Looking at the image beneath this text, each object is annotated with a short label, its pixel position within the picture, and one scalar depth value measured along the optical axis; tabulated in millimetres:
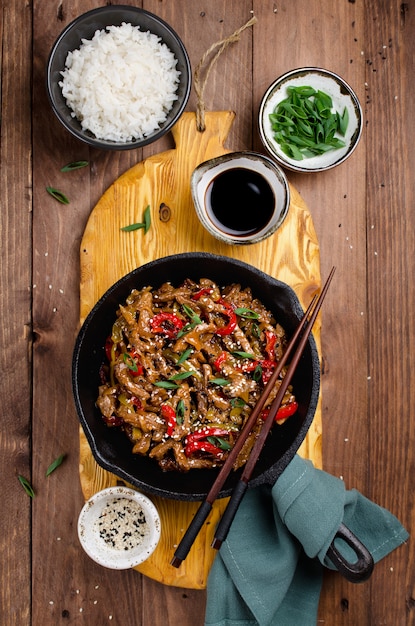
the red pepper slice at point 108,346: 654
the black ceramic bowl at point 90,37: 674
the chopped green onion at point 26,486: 707
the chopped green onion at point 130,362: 622
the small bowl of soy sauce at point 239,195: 666
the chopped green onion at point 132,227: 689
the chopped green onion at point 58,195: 710
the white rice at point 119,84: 673
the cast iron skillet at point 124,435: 621
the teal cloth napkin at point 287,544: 647
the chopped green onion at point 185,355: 625
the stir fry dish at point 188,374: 627
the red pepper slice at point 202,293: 644
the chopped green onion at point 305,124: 698
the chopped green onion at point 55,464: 703
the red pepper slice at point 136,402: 630
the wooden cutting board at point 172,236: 692
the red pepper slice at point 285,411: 644
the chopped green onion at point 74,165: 706
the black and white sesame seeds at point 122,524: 655
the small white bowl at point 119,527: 643
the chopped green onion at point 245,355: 630
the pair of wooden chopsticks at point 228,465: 581
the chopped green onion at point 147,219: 689
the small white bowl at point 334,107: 697
